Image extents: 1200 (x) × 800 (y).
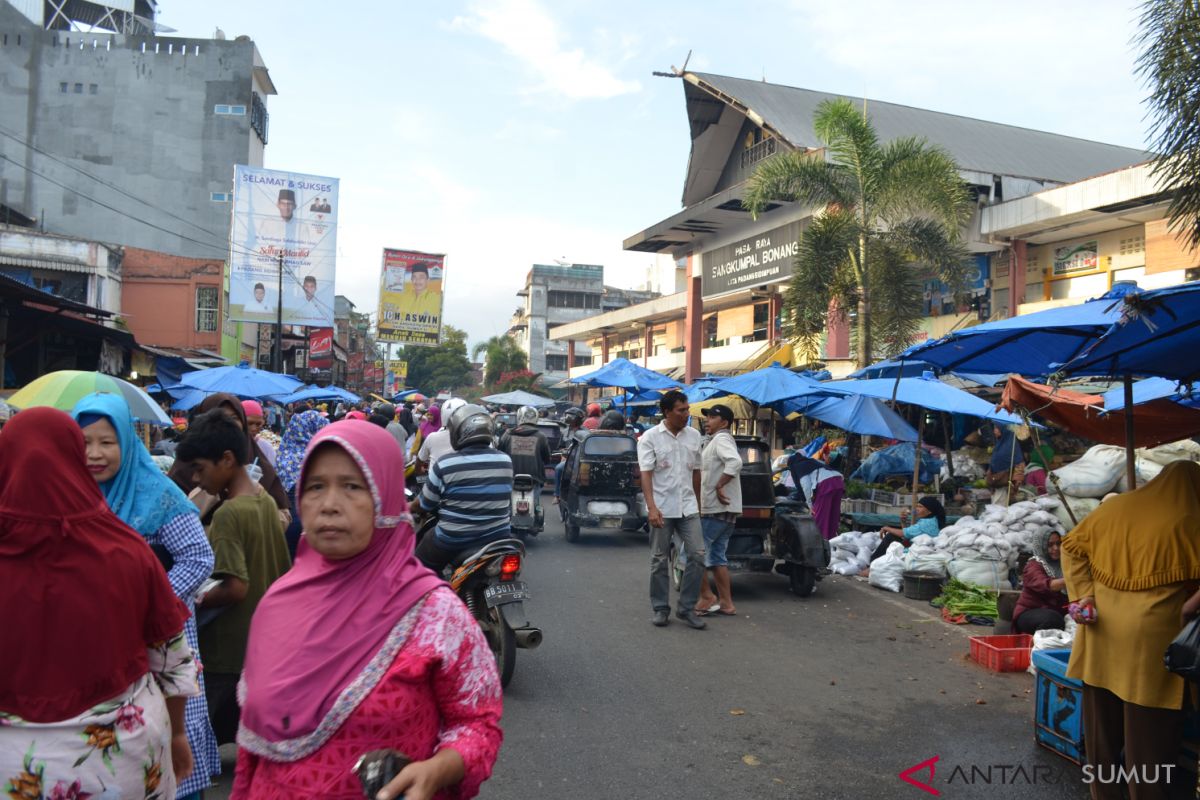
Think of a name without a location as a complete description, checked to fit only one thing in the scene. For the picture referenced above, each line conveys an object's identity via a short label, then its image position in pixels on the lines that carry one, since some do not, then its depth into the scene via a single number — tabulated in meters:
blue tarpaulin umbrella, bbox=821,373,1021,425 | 11.59
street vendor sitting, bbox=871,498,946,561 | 10.00
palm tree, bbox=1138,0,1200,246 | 7.08
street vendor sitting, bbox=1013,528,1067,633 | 6.25
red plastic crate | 6.27
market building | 27.91
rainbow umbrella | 3.38
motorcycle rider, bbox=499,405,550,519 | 11.99
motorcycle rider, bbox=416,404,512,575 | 5.46
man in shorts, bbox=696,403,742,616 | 7.77
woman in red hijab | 2.07
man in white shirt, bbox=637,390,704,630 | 7.23
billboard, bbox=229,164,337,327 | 25.70
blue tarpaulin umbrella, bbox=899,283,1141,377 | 4.47
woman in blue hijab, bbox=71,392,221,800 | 2.83
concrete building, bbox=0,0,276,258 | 39.59
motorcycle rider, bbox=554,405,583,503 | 16.58
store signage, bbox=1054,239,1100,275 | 19.12
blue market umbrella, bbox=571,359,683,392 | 21.42
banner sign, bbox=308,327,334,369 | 46.50
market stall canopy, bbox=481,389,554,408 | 24.31
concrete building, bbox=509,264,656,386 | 70.19
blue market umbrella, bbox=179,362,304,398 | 14.66
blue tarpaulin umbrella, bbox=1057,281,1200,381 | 3.87
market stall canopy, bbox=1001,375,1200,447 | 5.74
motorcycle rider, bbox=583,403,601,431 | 14.38
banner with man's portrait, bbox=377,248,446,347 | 36.50
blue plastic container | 4.32
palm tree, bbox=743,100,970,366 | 16.88
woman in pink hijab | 1.79
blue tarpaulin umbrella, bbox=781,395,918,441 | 12.33
